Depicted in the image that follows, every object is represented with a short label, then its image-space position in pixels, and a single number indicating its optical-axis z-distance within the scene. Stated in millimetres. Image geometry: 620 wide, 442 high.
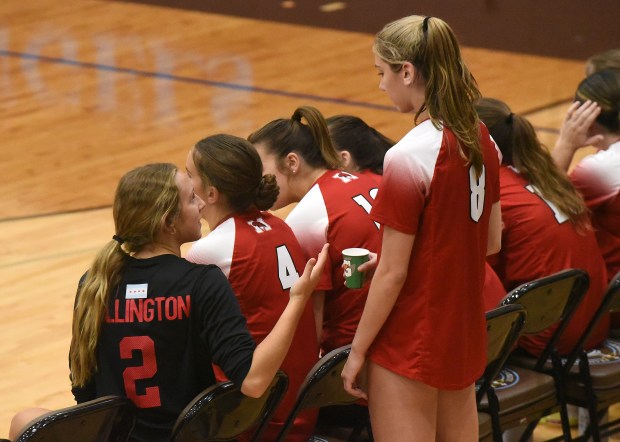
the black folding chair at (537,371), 7090
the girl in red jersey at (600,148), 8336
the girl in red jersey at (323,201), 7078
